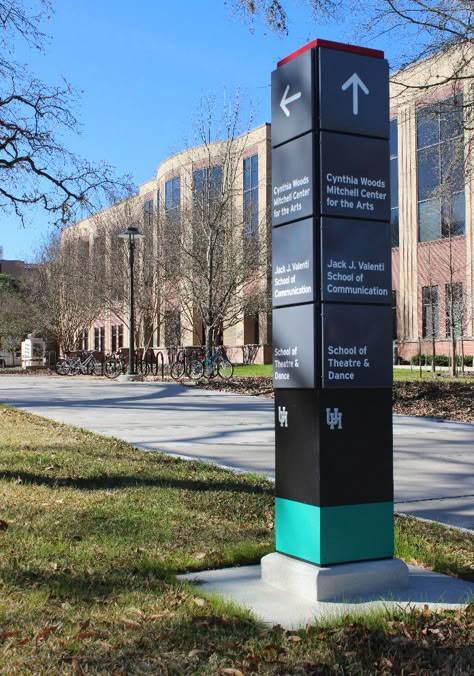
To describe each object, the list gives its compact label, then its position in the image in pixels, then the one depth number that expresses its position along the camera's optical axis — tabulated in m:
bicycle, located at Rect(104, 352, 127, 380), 31.16
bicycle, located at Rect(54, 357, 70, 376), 36.03
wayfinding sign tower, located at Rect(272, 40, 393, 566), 4.19
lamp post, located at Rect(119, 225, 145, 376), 26.69
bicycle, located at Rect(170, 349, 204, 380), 26.83
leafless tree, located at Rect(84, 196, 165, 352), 36.16
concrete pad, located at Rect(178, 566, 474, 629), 3.93
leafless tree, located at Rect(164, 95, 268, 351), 27.56
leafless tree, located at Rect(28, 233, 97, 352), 42.00
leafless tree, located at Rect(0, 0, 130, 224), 13.02
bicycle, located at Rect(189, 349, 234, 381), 25.88
